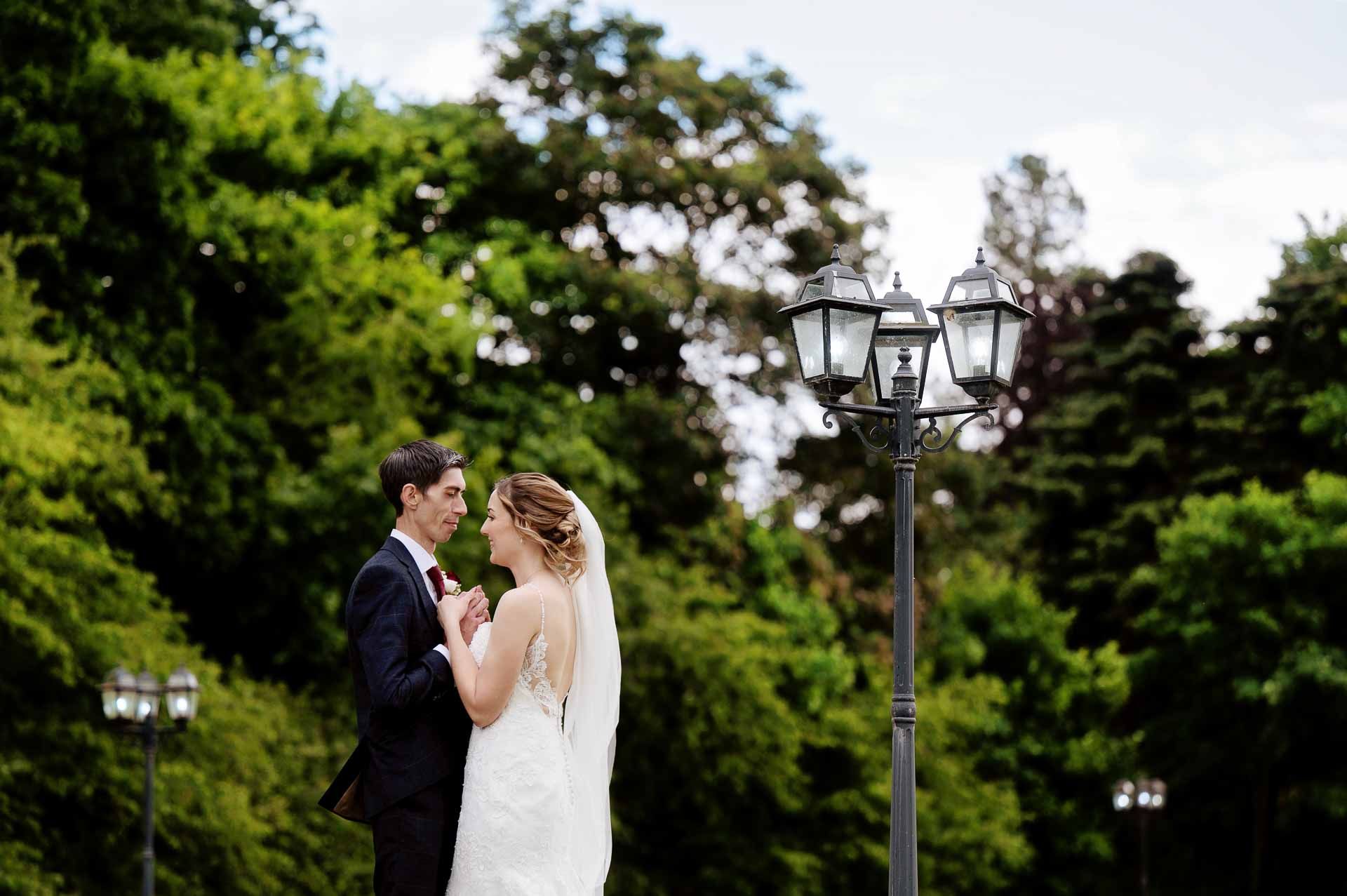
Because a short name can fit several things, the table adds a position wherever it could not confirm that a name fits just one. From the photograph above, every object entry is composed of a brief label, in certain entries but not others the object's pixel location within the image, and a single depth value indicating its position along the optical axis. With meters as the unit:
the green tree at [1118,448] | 39.53
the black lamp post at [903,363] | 8.77
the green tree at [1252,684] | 31.58
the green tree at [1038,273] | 45.78
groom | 5.12
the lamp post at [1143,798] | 30.08
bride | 5.35
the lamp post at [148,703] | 17.11
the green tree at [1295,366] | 35.41
